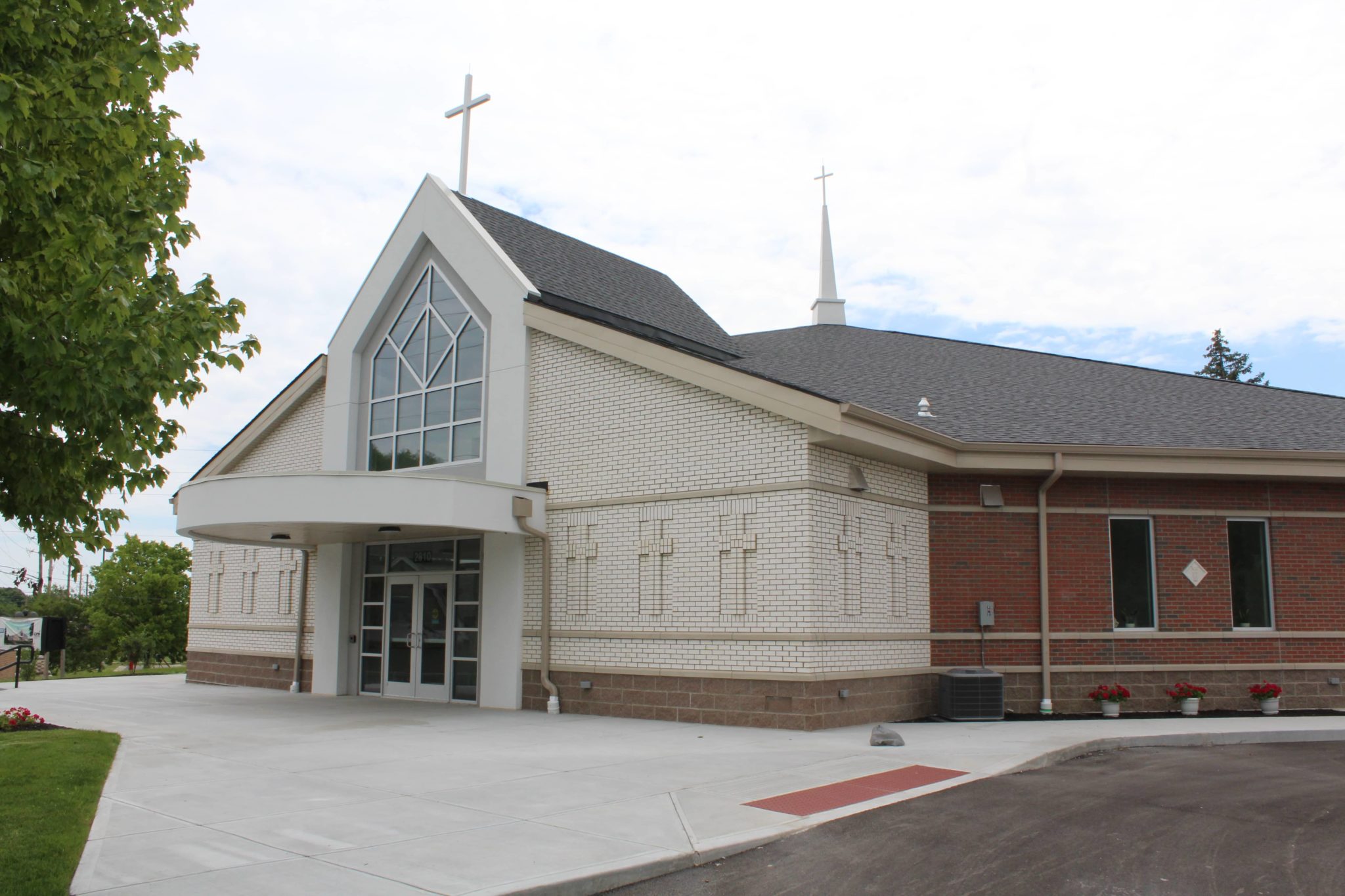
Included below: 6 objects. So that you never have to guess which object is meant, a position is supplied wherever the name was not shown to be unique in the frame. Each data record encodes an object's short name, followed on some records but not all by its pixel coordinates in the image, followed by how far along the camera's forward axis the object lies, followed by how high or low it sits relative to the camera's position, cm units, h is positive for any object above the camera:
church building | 1477 +110
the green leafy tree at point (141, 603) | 4278 -38
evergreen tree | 7250 +1571
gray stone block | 1233 -160
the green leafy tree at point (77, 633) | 4769 -187
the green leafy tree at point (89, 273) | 621 +199
